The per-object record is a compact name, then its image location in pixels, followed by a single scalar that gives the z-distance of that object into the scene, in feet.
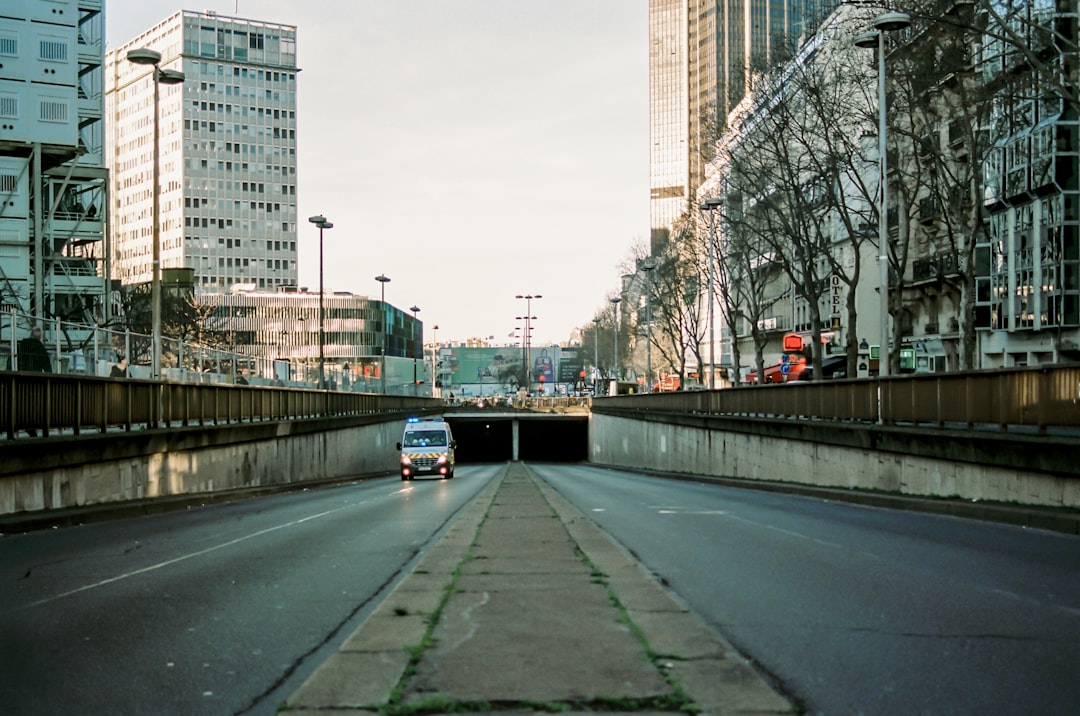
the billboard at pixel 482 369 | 590.55
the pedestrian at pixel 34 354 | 63.57
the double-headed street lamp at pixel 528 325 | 417.90
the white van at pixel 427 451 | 152.56
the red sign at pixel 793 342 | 167.94
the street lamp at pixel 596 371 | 467.11
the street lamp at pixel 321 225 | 178.79
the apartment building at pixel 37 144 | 225.97
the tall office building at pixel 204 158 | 642.63
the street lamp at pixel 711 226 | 159.22
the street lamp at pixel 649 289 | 254.22
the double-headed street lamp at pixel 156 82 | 96.43
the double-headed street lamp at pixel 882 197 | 100.94
